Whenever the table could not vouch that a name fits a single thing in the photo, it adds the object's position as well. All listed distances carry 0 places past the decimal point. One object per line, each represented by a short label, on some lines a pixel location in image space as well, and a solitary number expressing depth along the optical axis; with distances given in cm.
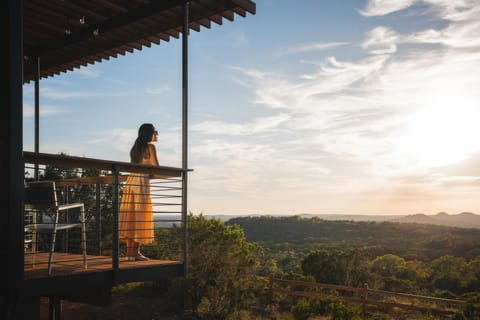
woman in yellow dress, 480
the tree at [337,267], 1719
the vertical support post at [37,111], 673
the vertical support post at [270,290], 1352
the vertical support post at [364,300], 1205
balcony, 371
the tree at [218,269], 1010
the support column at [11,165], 330
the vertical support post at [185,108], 487
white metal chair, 384
